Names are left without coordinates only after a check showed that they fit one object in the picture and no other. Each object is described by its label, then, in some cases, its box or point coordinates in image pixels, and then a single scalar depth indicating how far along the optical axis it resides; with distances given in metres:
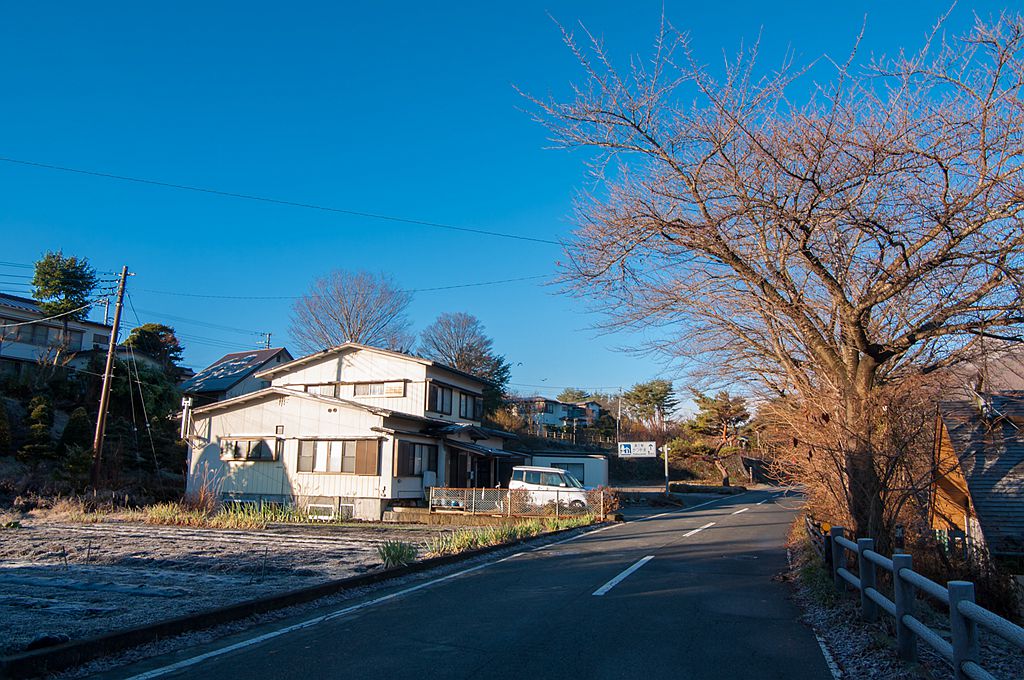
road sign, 39.62
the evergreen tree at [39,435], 27.22
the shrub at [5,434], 27.86
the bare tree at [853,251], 7.99
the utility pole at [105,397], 24.53
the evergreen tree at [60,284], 37.58
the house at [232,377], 45.03
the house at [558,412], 67.00
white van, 24.90
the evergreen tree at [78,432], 29.25
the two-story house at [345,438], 25.95
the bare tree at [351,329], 46.84
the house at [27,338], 36.19
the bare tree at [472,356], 56.19
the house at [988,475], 13.69
